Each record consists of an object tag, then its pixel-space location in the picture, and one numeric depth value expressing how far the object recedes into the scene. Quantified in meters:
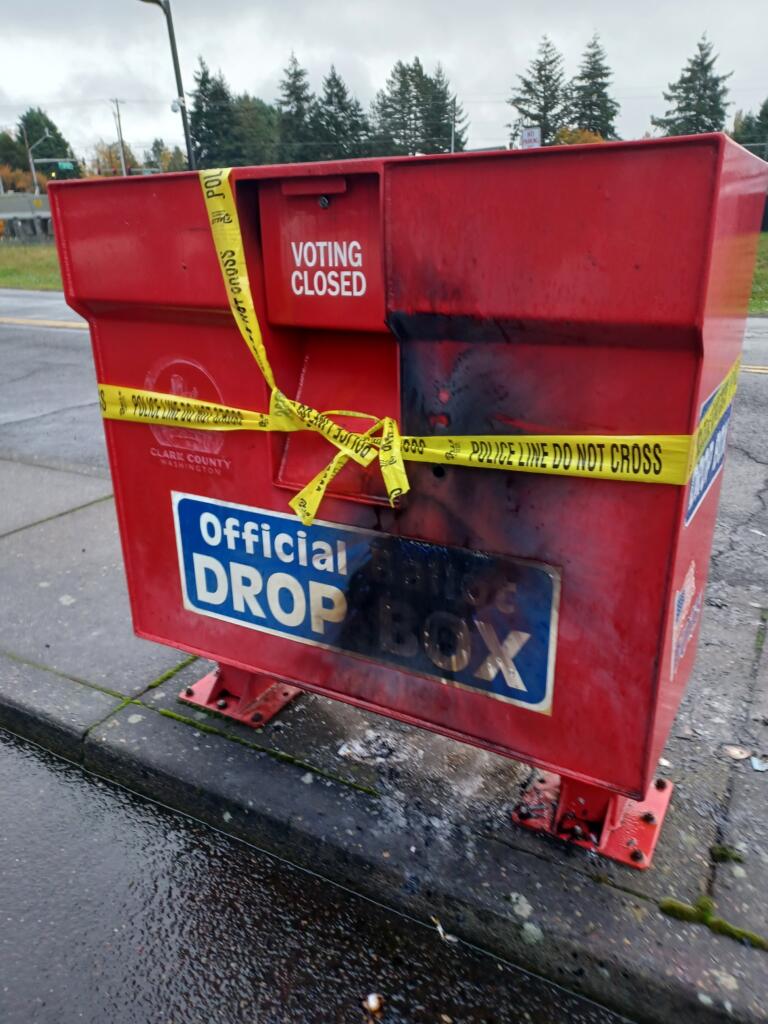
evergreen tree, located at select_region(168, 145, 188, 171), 85.35
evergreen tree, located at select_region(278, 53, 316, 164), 63.56
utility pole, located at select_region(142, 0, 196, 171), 20.66
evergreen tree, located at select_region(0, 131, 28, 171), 100.81
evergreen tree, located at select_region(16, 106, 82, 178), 95.06
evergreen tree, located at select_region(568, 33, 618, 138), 63.03
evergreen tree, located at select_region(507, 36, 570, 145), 63.81
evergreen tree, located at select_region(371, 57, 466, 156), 68.38
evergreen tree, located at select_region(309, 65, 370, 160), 63.31
